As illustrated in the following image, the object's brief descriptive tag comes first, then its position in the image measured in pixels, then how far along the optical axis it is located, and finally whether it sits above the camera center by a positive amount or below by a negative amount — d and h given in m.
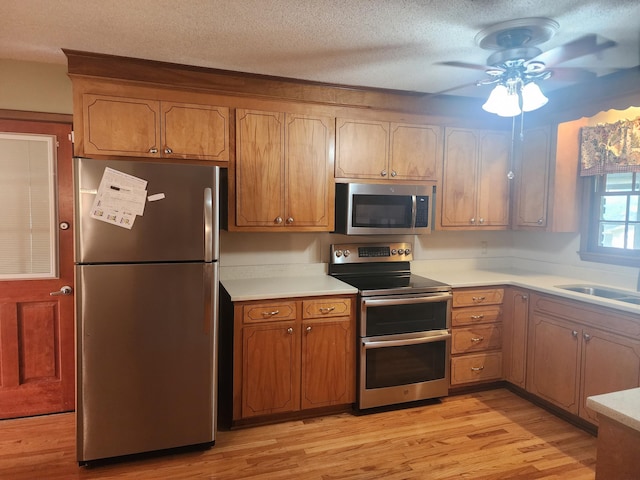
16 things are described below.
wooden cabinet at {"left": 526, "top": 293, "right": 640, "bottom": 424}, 2.49 -0.79
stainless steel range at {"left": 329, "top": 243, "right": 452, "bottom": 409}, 2.94 -0.81
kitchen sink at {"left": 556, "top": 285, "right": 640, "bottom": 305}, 2.93 -0.47
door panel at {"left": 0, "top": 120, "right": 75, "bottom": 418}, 2.85 -0.77
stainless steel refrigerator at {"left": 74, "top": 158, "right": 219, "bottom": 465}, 2.26 -0.46
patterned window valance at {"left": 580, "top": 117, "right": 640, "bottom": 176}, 2.94 +0.56
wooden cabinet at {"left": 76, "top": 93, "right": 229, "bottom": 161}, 2.57 +0.56
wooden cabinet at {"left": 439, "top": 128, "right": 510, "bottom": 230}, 3.47 +0.36
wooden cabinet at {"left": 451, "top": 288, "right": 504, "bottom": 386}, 3.23 -0.84
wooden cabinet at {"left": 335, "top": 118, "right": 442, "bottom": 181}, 3.16 +0.55
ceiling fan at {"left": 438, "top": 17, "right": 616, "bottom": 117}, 2.07 +0.81
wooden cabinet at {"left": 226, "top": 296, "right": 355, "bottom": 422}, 2.74 -0.87
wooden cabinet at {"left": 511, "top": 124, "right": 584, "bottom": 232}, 3.32 +0.38
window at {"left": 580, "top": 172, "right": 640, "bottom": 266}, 3.14 +0.05
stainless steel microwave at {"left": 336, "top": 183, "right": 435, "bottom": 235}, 3.12 +0.11
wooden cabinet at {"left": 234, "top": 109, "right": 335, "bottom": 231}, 2.91 +0.34
